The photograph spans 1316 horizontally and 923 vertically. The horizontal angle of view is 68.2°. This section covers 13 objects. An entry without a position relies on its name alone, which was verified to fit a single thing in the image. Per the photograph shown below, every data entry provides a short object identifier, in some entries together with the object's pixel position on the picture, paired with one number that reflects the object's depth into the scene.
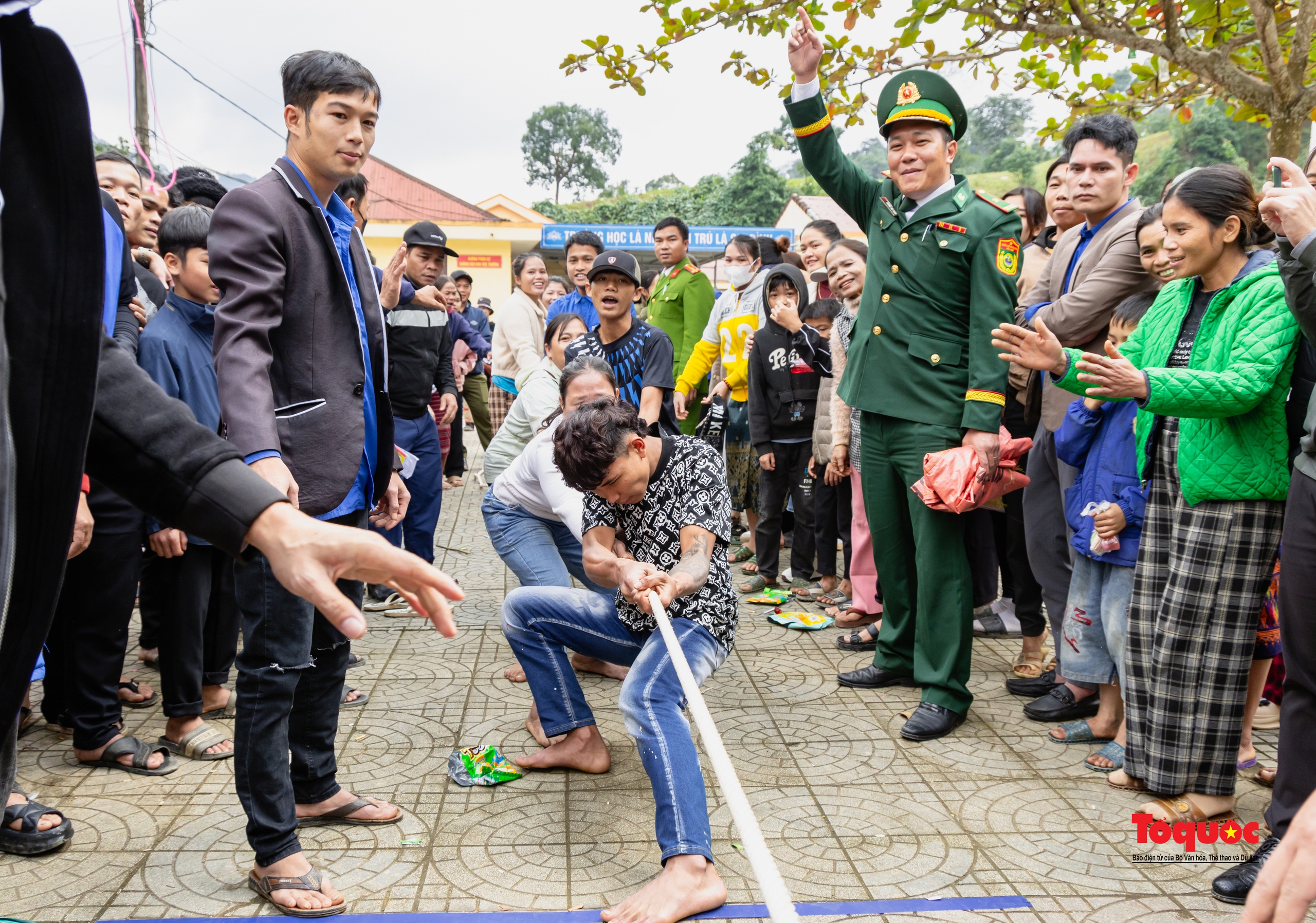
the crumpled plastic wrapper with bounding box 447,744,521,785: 3.34
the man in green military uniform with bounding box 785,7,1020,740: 3.79
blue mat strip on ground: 2.50
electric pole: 14.24
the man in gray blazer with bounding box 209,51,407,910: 2.49
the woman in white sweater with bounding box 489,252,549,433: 8.13
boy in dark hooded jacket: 5.89
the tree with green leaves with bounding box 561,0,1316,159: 4.93
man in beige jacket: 3.82
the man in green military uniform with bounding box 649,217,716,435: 7.07
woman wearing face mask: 6.63
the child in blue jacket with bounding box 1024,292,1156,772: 3.42
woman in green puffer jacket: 2.77
